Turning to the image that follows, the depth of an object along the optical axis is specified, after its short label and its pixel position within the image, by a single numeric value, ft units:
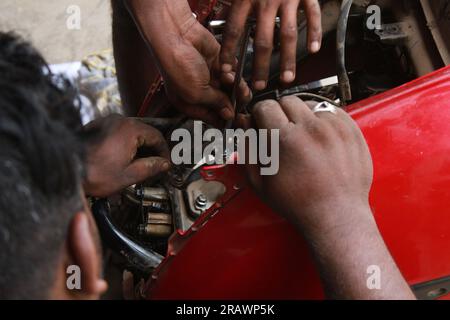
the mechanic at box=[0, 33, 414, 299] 1.69
